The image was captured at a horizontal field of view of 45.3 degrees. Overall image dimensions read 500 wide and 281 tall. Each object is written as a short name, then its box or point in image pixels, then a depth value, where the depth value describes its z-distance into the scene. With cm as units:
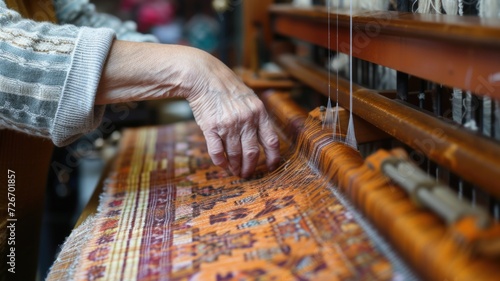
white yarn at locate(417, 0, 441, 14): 119
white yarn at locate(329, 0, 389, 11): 154
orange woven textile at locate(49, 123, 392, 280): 86
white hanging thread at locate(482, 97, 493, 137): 103
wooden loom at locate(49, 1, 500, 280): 71
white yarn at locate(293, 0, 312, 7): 230
